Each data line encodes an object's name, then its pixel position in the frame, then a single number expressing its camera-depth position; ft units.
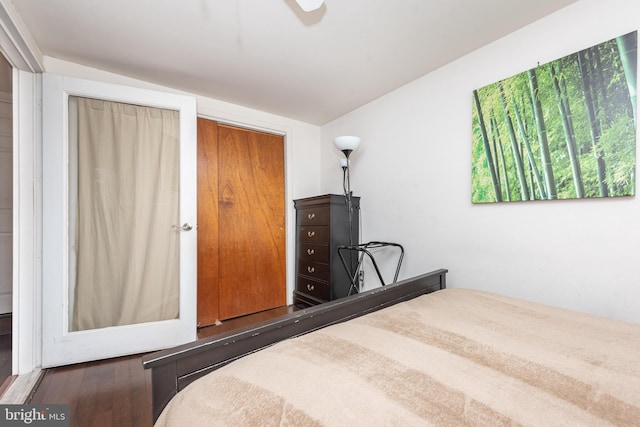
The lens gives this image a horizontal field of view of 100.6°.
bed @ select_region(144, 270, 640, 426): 1.82
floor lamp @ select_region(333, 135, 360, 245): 8.13
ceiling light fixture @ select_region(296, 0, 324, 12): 4.20
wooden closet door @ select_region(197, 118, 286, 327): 8.48
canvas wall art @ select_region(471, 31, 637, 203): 4.29
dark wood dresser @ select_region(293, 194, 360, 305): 8.41
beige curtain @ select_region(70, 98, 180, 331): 6.31
